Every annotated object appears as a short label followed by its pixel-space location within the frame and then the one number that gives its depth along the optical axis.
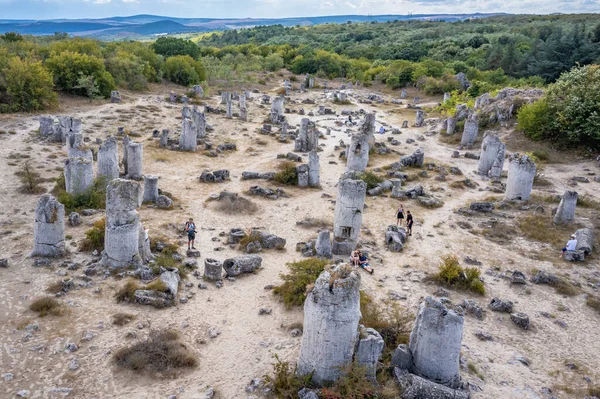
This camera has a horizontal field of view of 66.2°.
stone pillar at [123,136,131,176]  21.27
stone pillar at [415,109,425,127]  36.72
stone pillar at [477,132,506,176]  24.23
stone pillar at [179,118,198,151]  26.20
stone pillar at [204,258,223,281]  13.20
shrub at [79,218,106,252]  14.03
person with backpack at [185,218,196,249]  14.83
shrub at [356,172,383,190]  21.51
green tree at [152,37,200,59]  53.53
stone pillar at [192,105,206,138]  28.98
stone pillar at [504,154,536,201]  19.97
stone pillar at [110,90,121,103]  35.34
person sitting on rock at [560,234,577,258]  15.45
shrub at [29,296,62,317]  10.82
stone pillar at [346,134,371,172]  23.02
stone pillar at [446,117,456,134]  32.81
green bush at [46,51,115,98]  34.97
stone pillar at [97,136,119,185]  19.12
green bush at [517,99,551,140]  28.45
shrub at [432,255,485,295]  13.26
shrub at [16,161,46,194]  18.42
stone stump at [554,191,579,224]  17.67
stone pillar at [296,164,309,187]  21.97
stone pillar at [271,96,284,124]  36.01
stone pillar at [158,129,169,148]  26.69
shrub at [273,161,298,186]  22.16
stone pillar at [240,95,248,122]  35.59
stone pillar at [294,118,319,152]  27.86
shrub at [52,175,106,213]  16.91
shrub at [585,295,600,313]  12.66
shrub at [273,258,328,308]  12.00
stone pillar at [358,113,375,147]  30.13
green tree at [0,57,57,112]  30.14
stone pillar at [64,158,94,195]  17.20
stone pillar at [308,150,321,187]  22.02
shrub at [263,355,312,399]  8.46
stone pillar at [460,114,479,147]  30.05
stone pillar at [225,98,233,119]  35.70
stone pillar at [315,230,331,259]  14.94
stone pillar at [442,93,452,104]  42.53
